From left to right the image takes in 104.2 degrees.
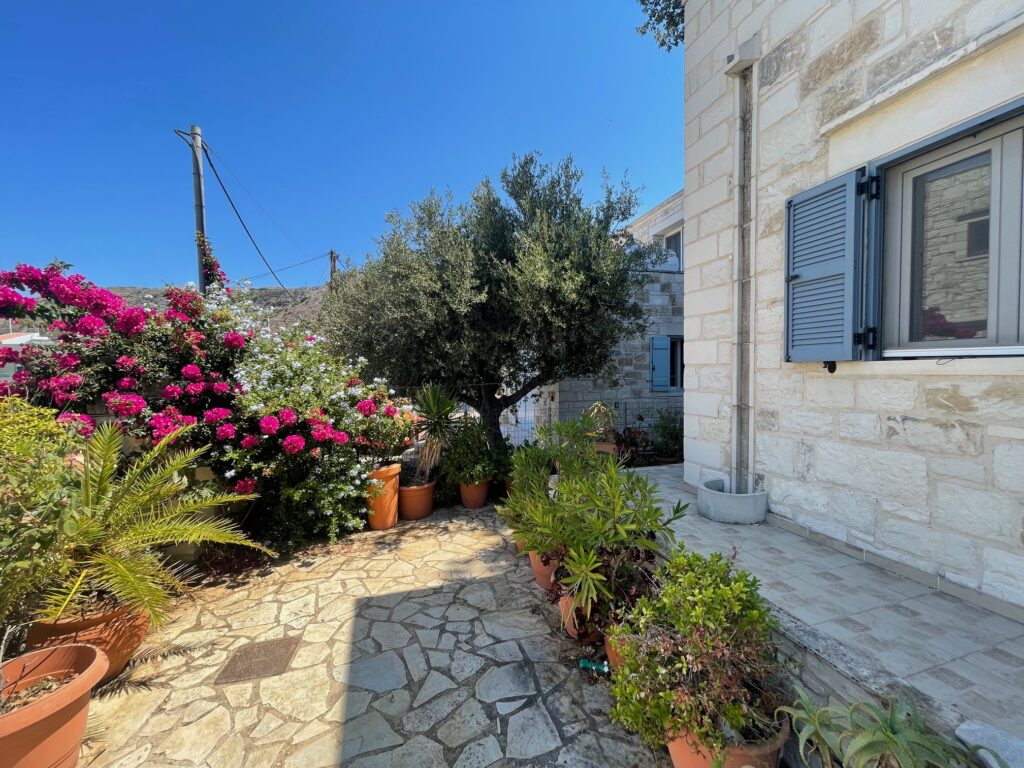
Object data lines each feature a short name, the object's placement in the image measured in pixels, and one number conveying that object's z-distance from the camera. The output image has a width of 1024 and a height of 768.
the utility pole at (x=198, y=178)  6.07
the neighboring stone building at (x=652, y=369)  8.44
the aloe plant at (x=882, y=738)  1.11
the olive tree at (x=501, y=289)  5.52
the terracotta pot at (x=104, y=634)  2.31
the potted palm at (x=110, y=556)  2.18
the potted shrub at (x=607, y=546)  2.28
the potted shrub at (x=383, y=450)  4.55
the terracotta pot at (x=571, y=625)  2.51
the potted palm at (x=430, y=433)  5.45
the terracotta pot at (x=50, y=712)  1.59
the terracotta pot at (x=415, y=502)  5.13
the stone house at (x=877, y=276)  1.96
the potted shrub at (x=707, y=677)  1.52
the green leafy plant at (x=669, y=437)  7.20
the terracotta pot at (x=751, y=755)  1.51
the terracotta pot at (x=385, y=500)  4.73
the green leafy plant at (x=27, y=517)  1.98
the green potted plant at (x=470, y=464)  5.43
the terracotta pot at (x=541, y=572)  3.22
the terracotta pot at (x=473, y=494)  5.50
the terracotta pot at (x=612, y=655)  2.23
